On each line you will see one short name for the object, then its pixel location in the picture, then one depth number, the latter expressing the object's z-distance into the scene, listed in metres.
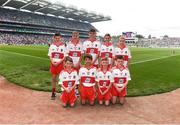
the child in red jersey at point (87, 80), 3.96
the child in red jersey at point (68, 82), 3.87
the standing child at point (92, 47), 4.65
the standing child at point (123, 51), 4.61
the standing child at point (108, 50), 4.67
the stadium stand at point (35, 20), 38.22
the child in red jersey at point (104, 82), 4.00
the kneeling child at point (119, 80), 4.06
